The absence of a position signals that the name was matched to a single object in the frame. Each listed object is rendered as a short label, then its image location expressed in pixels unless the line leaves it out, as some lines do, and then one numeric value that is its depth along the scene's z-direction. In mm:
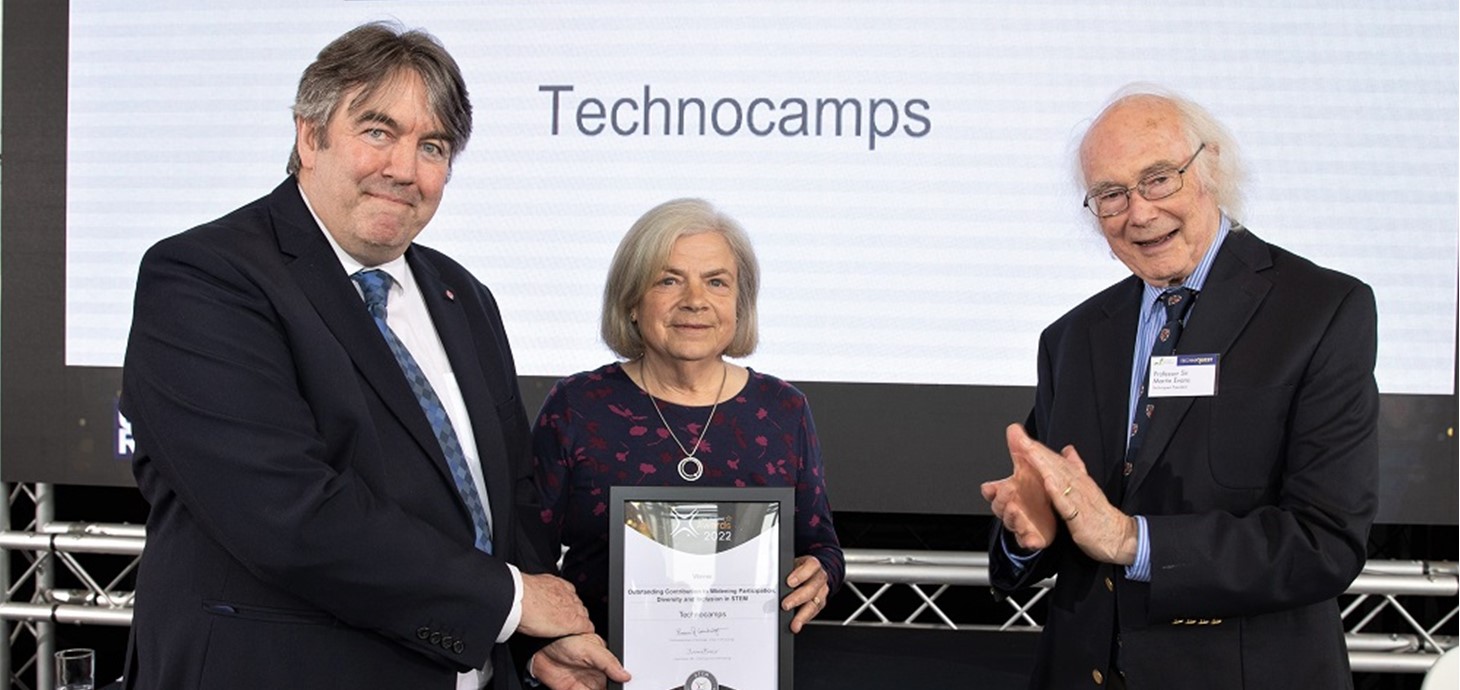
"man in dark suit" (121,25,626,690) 1758
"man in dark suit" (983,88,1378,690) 2008
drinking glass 3338
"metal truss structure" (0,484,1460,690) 4035
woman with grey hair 2523
